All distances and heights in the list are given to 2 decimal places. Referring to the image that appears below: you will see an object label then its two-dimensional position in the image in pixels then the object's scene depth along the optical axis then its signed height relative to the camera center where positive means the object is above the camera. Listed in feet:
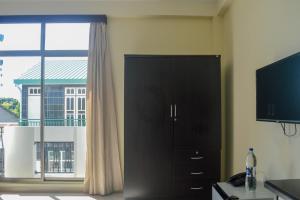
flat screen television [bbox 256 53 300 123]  5.55 +0.31
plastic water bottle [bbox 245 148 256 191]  7.31 -1.82
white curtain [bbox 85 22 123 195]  13.42 -0.93
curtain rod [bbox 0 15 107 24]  13.85 +4.31
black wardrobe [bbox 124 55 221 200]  11.48 -0.88
